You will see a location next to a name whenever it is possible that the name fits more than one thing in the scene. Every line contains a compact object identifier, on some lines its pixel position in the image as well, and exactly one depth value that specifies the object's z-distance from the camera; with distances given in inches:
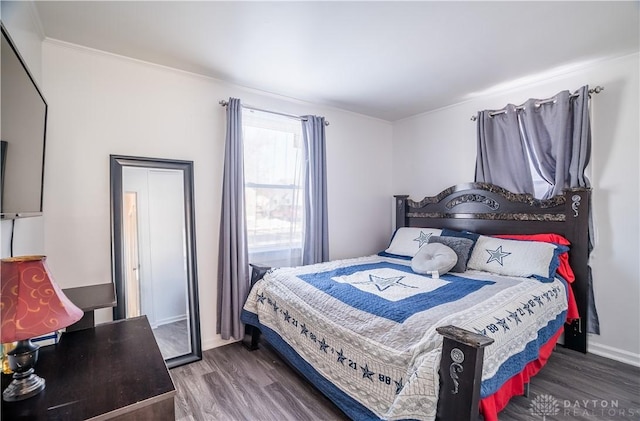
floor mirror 86.5
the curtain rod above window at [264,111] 104.2
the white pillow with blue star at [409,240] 123.2
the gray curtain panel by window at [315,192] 123.3
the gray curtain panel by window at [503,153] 110.5
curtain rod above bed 93.0
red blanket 52.5
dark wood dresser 34.7
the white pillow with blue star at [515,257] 89.8
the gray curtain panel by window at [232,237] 102.6
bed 49.8
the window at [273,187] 113.0
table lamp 31.9
